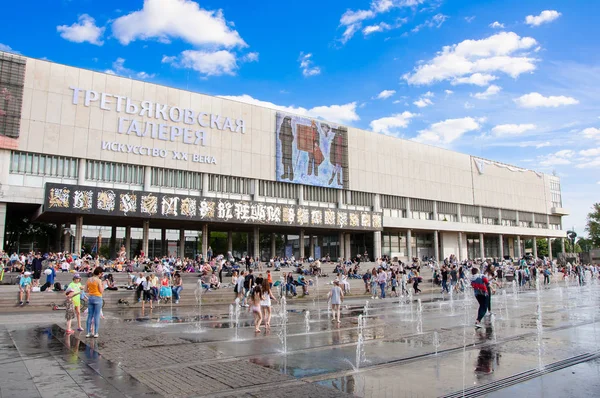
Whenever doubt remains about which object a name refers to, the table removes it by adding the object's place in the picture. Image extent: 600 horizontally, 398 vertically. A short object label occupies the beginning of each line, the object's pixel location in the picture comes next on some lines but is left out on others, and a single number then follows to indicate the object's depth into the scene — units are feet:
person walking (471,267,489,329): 46.37
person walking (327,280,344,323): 51.16
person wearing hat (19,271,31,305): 65.41
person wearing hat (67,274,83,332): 41.86
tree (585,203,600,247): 324.02
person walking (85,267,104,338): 38.52
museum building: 127.44
